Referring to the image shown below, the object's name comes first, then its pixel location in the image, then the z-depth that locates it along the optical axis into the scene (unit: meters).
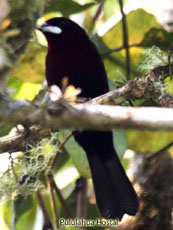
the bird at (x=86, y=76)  6.27
